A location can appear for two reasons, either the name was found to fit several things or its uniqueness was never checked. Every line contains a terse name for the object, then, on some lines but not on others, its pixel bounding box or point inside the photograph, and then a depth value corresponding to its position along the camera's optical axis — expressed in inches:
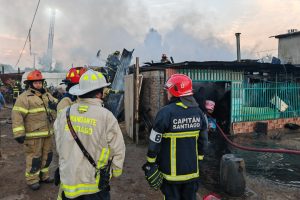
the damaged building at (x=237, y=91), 350.3
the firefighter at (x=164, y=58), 482.3
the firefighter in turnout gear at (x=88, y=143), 97.1
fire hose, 188.9
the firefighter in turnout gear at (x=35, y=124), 172.9
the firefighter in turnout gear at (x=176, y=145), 110.8
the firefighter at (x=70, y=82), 154.4
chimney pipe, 619.7
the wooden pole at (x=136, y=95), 307.9
